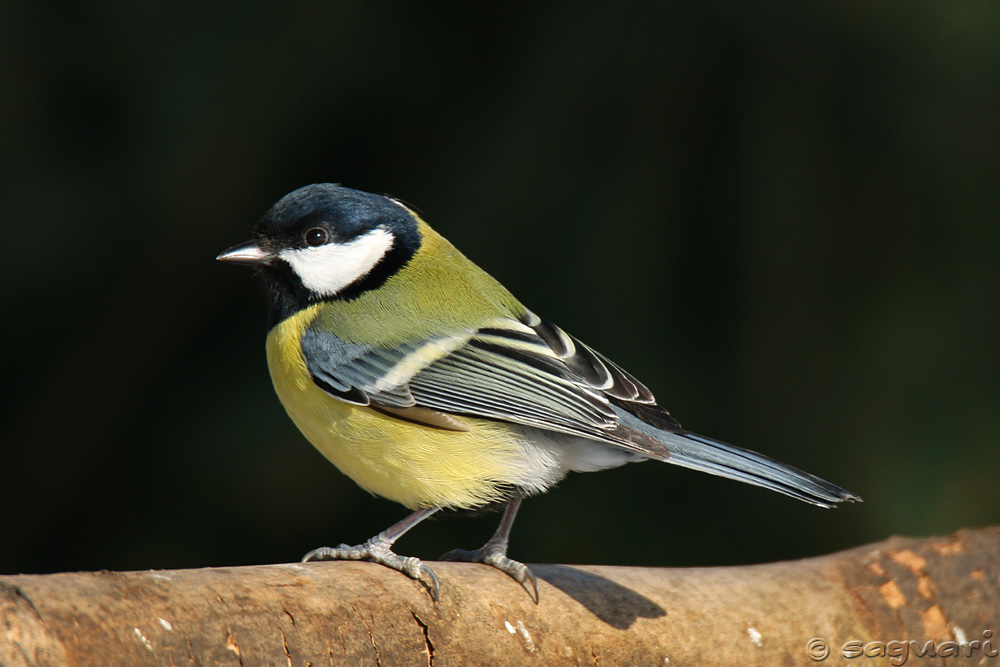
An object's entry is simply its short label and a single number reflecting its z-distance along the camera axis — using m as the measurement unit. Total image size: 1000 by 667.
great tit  3.84
